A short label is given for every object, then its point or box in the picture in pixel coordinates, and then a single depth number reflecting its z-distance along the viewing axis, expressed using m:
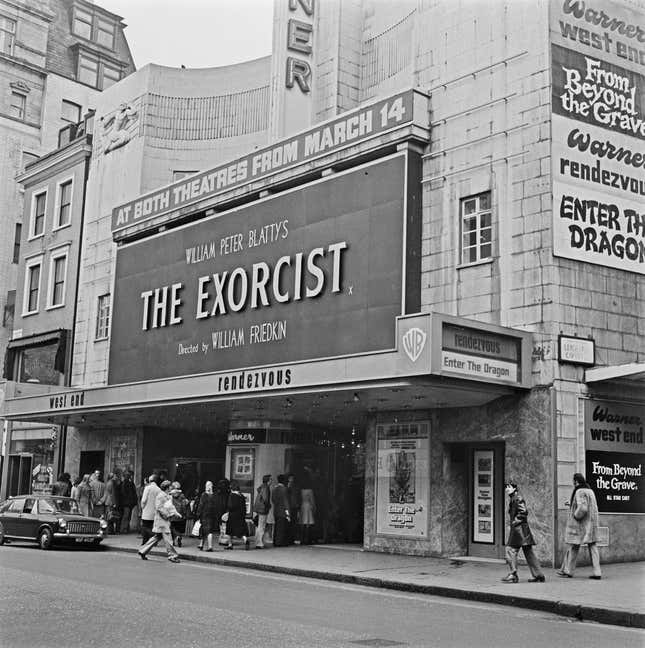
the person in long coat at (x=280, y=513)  22.16
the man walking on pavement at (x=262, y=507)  21.80
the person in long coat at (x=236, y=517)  21.14
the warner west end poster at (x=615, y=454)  17.81
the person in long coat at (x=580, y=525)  15.55
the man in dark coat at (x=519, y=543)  14.91
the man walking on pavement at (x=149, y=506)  19.94
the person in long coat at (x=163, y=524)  19.11
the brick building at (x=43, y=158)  34.69
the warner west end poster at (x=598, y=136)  18.23
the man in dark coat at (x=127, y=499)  26.36
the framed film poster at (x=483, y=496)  18.92
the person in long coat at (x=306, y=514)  22.89
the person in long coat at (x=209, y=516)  20.75
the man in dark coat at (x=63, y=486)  28.46
